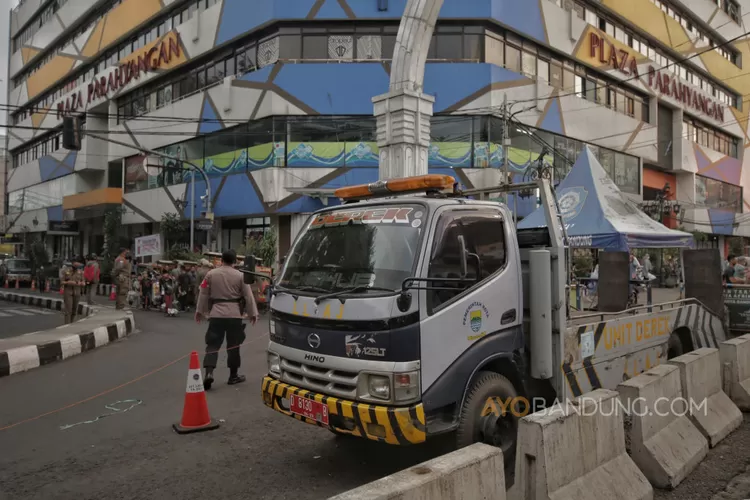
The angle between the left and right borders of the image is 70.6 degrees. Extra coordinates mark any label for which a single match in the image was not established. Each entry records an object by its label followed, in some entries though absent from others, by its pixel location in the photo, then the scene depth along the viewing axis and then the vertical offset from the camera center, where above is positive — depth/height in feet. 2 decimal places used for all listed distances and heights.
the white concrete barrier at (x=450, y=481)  7.79 -3.55
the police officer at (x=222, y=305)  21.65 -2.09
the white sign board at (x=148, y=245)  60.49 +1.19
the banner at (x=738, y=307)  27.09 -2.83
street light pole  70.72 +6.37
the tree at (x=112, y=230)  105.81 +5.16
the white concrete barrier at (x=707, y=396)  15.94 -4.59
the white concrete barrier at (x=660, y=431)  13.26 -4.74
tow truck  11.76 -1.67
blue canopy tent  32.22 +2.28
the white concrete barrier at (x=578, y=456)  10.25 -4.21
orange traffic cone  16.76 -4.84
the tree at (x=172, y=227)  89.97 +4.81
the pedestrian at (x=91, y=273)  52.75 -1.72
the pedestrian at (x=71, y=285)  41.27 -2.30
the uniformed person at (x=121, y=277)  50.44 -2.04
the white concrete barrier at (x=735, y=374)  19.30 -4.47
